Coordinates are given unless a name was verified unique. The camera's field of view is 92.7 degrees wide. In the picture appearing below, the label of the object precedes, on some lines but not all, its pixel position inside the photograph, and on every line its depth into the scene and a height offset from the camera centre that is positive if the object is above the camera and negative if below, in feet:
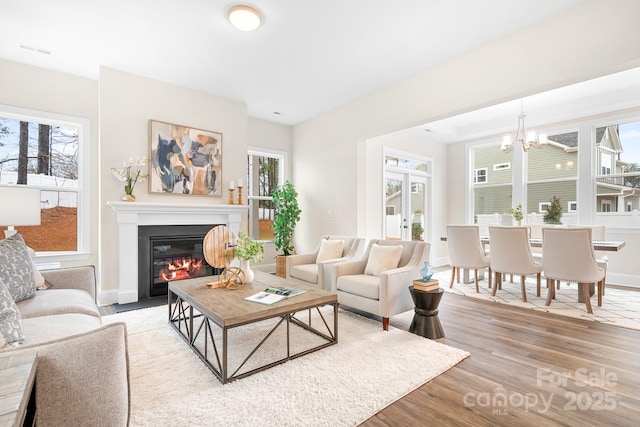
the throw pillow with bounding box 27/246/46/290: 7.82 -1.77
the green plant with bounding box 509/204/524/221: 16.03 -0.04
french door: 19.93 +0.52
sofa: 3.40 -1.96
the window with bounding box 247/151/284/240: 19.04 +1.58
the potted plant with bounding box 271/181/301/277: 17.79 -0.32
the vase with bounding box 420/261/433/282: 9.14 -1.82
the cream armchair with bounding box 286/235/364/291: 12.72 -1.93
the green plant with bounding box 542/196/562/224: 16.42 -0.03
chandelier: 15.30 +3.75
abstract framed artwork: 13.88 +2.50
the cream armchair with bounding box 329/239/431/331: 9.60 -2.25
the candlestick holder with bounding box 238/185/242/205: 16.10 +0.87
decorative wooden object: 9.08 -1.28
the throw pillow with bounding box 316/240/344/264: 13.34 -1.65
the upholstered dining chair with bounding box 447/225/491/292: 14.84 -1.80
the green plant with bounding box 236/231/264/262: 8.92 -1.07
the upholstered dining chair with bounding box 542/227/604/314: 11.19 -1.72
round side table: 8.98 -3.02
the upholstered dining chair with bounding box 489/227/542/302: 12.85 -1.77
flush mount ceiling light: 8.98 +5.92
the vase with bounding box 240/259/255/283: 9.31 -1.79
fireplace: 12.68 -0.93
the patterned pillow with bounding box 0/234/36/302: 6.75 -1.32
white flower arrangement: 12.76 +1.67
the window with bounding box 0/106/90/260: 12.41 +1.82
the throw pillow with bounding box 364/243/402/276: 10.79 -1.66
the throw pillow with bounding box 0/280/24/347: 4.53 -1.69
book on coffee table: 7.60 -2.16
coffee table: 6.73 -2.31
